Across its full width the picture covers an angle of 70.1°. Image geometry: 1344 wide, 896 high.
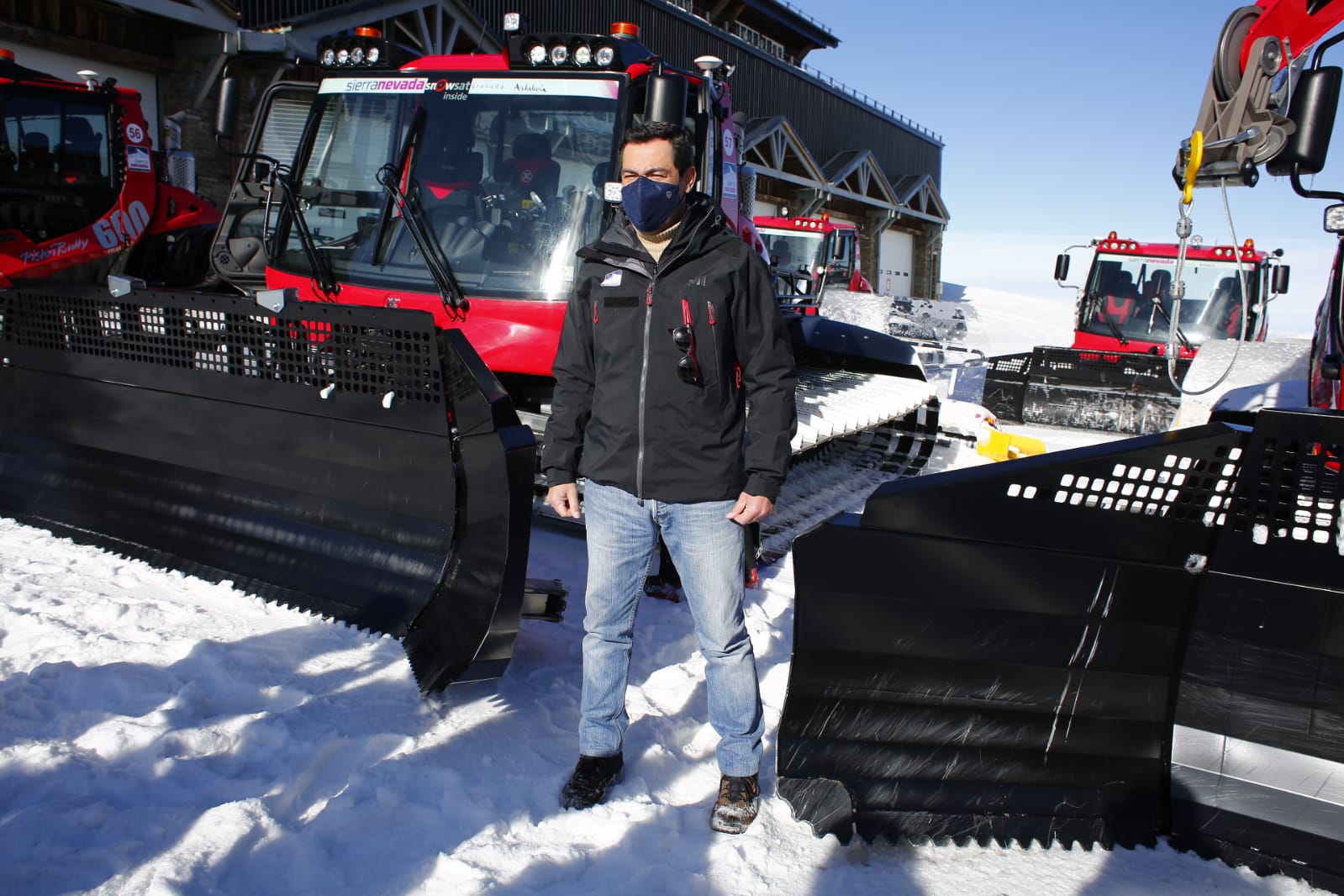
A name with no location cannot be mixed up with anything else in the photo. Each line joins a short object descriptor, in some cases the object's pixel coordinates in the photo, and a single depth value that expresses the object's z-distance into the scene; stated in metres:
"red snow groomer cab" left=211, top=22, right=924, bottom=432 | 4.57
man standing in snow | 2.51
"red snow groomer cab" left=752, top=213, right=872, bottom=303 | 17.48
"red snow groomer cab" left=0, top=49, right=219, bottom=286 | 8.83
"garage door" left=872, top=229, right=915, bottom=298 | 37.34
